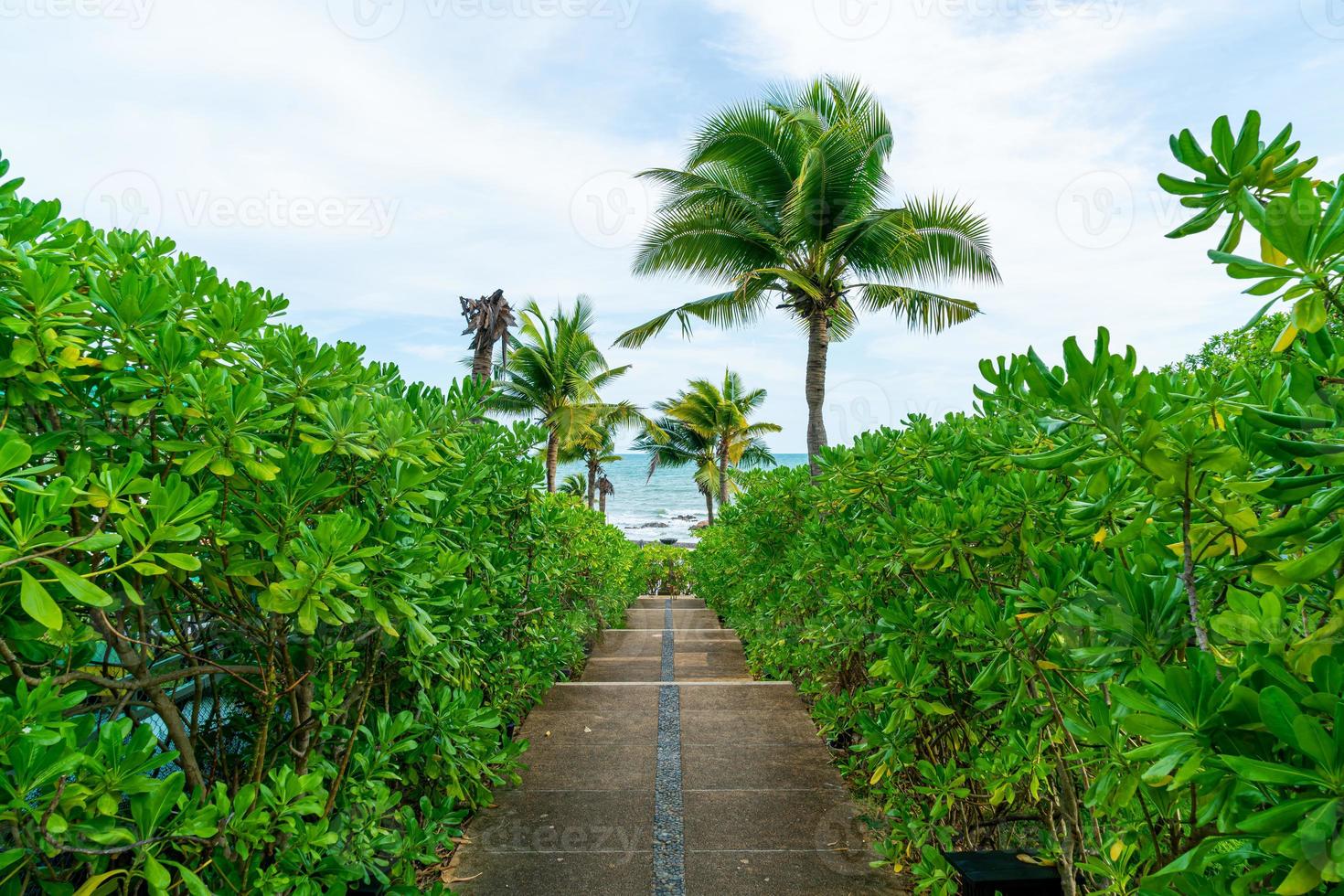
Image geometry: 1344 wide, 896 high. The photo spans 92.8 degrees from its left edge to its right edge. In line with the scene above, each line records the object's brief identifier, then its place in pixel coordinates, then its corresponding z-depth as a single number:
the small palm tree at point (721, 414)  25.11
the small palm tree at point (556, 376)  18.77
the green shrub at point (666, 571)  20.70
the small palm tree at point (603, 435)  25.45
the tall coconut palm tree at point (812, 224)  10.47
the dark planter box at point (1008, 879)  2.29
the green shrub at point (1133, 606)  0.84
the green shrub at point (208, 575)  1.30
